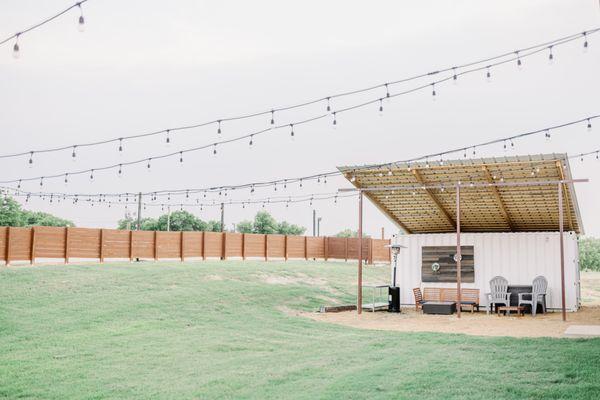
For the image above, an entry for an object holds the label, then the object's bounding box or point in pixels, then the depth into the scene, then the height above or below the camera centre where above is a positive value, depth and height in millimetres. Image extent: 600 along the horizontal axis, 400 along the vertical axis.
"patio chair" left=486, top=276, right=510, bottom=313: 15656 -1385
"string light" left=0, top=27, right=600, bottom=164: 8213 +2960
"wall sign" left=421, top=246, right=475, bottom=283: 17516 -675
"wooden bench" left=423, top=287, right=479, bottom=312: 17088 -1597
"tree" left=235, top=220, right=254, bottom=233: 63981 +1575
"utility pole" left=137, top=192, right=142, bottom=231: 35588 +1930
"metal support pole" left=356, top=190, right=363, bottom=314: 15266 -457
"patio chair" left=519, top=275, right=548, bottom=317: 15094 -1370
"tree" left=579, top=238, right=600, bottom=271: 40312 -1038
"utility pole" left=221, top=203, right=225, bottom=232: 43116 +2020
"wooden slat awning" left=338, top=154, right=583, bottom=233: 14242 +1310
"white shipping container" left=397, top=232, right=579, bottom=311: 16234 -514
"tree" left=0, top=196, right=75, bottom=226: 50256 +2304
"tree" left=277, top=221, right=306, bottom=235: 62469 +1353
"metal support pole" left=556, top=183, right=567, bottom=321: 13084 +116
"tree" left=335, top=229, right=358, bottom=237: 68000 +988
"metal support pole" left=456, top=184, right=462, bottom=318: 14023 -592
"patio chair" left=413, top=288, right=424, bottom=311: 16955 -1667
